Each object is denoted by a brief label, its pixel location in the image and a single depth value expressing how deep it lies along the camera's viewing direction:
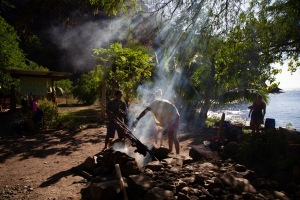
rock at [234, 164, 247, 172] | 4.43
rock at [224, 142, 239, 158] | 5.49
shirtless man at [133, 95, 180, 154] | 6.48
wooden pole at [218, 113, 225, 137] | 7.73
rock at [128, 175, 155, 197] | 3.65
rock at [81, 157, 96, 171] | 5.43
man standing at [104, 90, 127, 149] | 7.07
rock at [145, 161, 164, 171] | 4.51
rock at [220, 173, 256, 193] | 3.53
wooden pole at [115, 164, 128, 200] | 3.65
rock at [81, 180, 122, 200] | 3.61
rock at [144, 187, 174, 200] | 3.29
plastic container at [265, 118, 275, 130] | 8.28
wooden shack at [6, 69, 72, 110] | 12.89
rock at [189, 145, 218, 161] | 5.53
